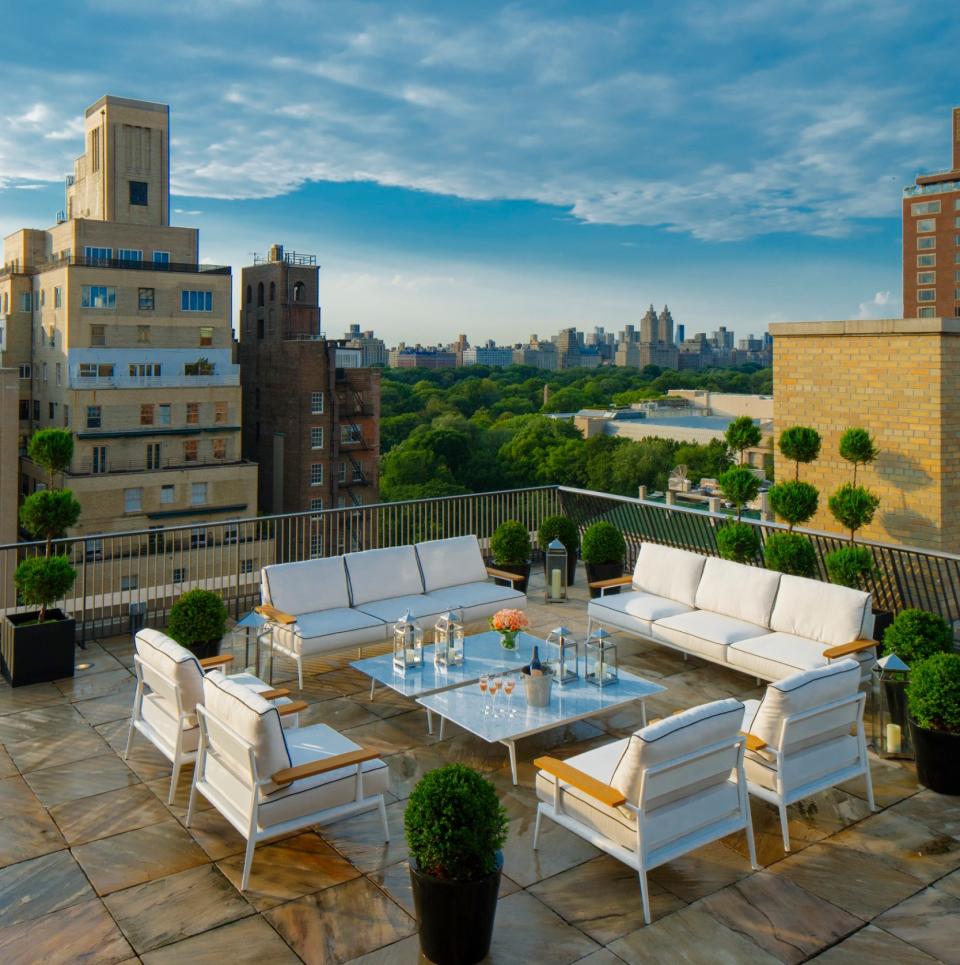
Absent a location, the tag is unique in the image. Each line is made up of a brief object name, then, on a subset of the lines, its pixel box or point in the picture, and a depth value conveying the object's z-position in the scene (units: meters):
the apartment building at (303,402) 58.78
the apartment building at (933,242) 88.94
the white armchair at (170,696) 4.69
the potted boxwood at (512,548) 9.22
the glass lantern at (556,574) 9.03
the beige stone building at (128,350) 50.25
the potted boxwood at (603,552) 9.27
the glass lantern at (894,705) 5.42
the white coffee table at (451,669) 5.76
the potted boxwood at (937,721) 4.86
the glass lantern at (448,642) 6.11
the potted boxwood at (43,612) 6.61
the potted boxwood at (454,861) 3.38
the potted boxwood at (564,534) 9.79
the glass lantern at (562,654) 5.77
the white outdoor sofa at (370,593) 6.77
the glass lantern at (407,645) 6.04
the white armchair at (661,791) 3.77
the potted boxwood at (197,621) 6.59
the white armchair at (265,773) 3.99
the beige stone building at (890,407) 10.00
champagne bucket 5.34
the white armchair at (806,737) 4.35
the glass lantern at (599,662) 5.75
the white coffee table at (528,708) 5.04
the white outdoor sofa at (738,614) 6.24
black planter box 6.58
